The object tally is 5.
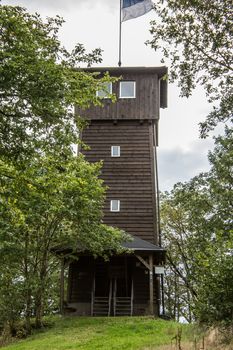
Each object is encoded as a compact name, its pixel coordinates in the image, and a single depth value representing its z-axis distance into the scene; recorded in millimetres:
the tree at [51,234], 17078
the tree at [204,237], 9992
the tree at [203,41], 11305
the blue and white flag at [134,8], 17642
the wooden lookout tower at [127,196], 22719
